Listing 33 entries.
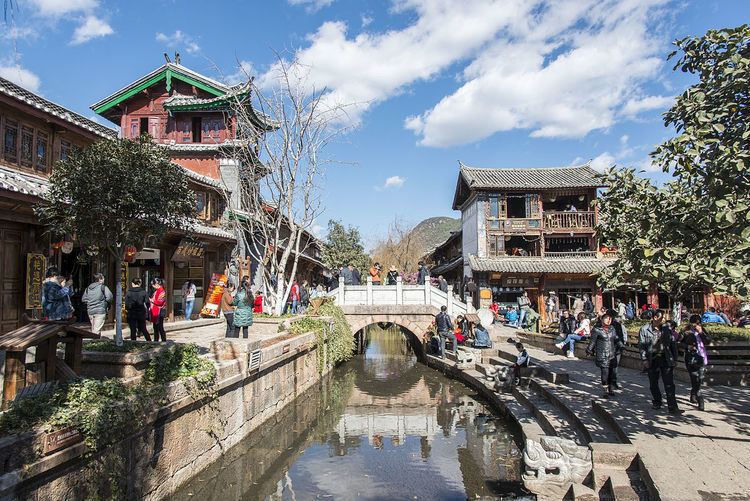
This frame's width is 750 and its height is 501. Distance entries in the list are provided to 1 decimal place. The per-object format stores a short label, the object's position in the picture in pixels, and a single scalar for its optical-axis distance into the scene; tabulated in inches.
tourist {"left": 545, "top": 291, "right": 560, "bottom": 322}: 890.4
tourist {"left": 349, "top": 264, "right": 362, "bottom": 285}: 834.0
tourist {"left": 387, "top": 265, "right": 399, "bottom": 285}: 879.1
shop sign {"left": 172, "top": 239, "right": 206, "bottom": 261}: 631.2
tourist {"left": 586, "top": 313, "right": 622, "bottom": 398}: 343.0
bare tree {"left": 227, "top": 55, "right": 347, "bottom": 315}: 617.0
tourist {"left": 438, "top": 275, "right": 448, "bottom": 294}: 884.0
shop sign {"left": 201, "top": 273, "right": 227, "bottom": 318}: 652.1
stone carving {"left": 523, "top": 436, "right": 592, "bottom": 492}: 236.8
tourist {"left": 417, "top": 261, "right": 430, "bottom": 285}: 823.7
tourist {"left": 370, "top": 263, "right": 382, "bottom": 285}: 834.2
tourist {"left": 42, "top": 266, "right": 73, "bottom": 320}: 336.8
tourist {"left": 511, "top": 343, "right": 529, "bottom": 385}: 465.7
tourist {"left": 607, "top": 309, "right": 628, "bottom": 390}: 343.6
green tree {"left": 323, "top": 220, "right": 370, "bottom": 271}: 1501.0
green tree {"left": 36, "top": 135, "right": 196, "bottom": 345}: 280.7
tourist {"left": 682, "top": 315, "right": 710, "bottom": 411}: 295.7
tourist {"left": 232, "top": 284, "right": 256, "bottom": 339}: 435.8
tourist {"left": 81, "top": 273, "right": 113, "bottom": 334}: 379.2
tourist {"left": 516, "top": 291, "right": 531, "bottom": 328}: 851.4
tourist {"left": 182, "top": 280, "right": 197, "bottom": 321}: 647.8
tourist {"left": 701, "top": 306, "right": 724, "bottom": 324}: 615.1
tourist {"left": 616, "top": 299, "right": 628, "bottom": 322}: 810.8
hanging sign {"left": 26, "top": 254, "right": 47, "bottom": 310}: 390.0
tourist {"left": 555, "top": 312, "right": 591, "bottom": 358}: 573.3
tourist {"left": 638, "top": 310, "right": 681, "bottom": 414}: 293.1
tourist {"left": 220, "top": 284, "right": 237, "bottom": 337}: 460.4
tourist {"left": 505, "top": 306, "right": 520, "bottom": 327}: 915.7
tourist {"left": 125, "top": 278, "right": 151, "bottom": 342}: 373.7
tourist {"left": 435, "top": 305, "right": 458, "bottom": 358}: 663.0
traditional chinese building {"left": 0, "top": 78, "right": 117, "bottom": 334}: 368.8
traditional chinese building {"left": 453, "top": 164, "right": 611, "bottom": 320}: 1013.2
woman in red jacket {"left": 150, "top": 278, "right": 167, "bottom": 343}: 403.2
